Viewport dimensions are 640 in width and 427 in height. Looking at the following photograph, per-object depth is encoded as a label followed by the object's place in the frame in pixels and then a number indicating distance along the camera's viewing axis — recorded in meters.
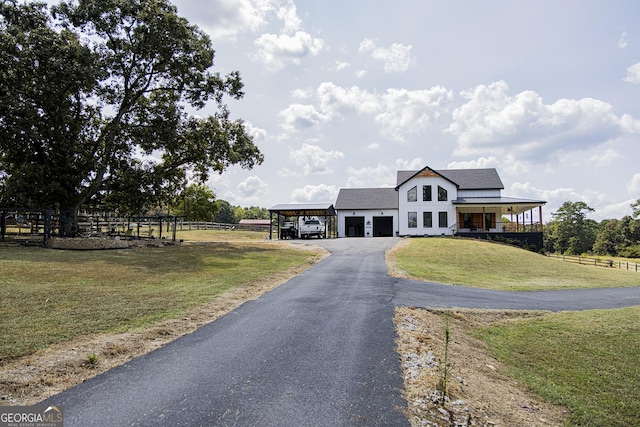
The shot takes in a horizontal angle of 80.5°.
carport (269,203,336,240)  33.38
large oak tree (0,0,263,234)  19.52
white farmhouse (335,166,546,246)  34.44
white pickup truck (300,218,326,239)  33.75
